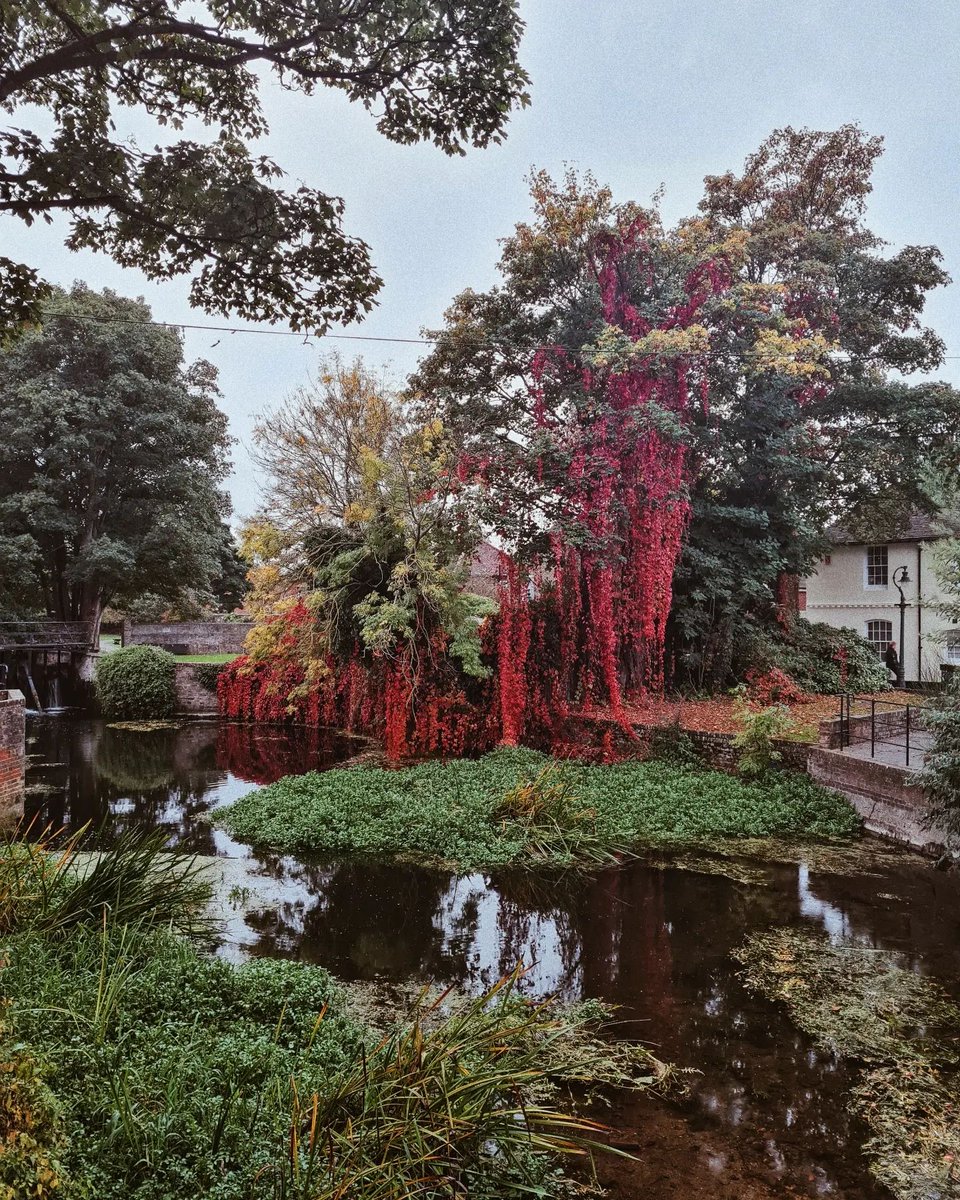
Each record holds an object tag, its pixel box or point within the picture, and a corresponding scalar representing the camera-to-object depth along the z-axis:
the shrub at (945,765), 8.58
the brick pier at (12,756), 12.14
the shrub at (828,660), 19.28
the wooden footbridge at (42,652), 25.28
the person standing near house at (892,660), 24.30
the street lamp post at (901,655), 23.35
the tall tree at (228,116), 5.19
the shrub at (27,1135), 2.62
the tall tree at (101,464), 25.34
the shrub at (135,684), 22.53
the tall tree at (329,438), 20.45
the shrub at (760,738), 12.47
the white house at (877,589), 25.83
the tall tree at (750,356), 16.53
